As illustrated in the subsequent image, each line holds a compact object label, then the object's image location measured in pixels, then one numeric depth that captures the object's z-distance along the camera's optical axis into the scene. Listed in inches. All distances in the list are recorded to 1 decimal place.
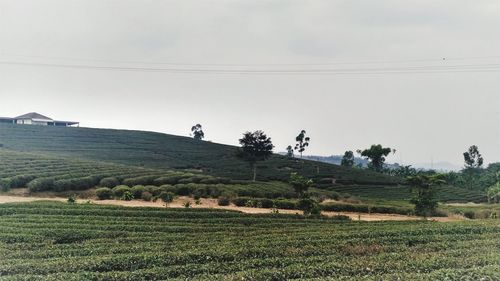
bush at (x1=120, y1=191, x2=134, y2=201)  1907.0
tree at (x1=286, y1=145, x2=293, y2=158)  5773.1
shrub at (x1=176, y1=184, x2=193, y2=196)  2140.1
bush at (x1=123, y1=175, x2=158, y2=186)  2136.8
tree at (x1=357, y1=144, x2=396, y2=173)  4576.8
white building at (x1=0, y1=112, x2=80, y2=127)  4621.1
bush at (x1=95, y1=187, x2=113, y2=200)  1914.4
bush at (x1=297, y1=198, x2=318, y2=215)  1697.8
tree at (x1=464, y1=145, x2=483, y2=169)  5196.9
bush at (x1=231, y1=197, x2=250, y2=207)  2031.4
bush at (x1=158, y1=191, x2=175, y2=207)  1920.3
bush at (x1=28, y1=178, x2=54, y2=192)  1871.3
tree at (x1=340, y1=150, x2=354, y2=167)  5393.7
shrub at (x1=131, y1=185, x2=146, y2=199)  1964.8
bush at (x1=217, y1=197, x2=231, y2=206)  2010.3
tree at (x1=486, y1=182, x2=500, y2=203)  2854.3
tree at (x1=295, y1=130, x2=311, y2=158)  5177.2
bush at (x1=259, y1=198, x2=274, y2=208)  2032.5
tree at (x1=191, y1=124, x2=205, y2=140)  5959.6
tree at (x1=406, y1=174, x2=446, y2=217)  1875.0
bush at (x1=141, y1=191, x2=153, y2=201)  1943.8
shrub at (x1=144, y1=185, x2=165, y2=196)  1998.0
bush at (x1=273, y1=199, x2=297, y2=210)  2023.5
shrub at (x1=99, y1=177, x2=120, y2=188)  2068.2
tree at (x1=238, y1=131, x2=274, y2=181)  3191.4
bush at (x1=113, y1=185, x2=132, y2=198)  1937.7
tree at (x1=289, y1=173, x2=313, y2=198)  1758.1
